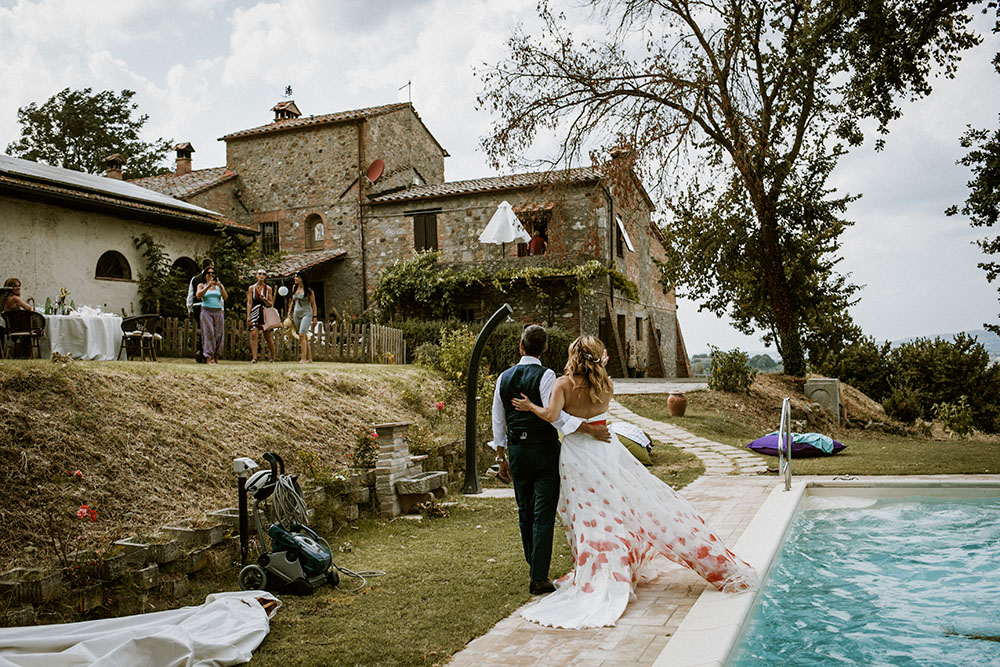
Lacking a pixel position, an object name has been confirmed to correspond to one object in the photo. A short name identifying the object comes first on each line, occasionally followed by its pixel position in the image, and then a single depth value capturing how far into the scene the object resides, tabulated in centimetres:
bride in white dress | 467
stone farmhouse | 2456
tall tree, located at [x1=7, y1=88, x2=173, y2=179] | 3606
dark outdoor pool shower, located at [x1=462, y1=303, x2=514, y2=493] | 925
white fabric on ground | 355
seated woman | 1084
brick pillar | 789
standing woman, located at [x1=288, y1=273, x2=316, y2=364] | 1475
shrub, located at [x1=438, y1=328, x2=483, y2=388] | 1491
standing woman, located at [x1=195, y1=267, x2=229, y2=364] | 1281
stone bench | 792
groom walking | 491
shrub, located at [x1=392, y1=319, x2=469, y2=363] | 2111
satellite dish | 2655
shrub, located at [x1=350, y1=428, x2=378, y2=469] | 798
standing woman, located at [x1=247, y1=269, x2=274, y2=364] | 1398
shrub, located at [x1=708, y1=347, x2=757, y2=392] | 1762
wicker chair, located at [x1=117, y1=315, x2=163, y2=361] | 1265
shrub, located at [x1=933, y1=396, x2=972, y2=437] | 1540
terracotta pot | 1530
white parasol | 2302
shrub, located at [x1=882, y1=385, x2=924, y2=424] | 1920
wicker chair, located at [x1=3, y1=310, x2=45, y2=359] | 1088
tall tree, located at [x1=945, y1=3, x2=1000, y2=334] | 1465
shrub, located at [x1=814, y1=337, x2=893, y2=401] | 2189
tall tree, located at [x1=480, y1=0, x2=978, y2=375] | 1598
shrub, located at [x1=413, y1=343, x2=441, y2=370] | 1588
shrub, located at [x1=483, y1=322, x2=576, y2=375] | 1805
